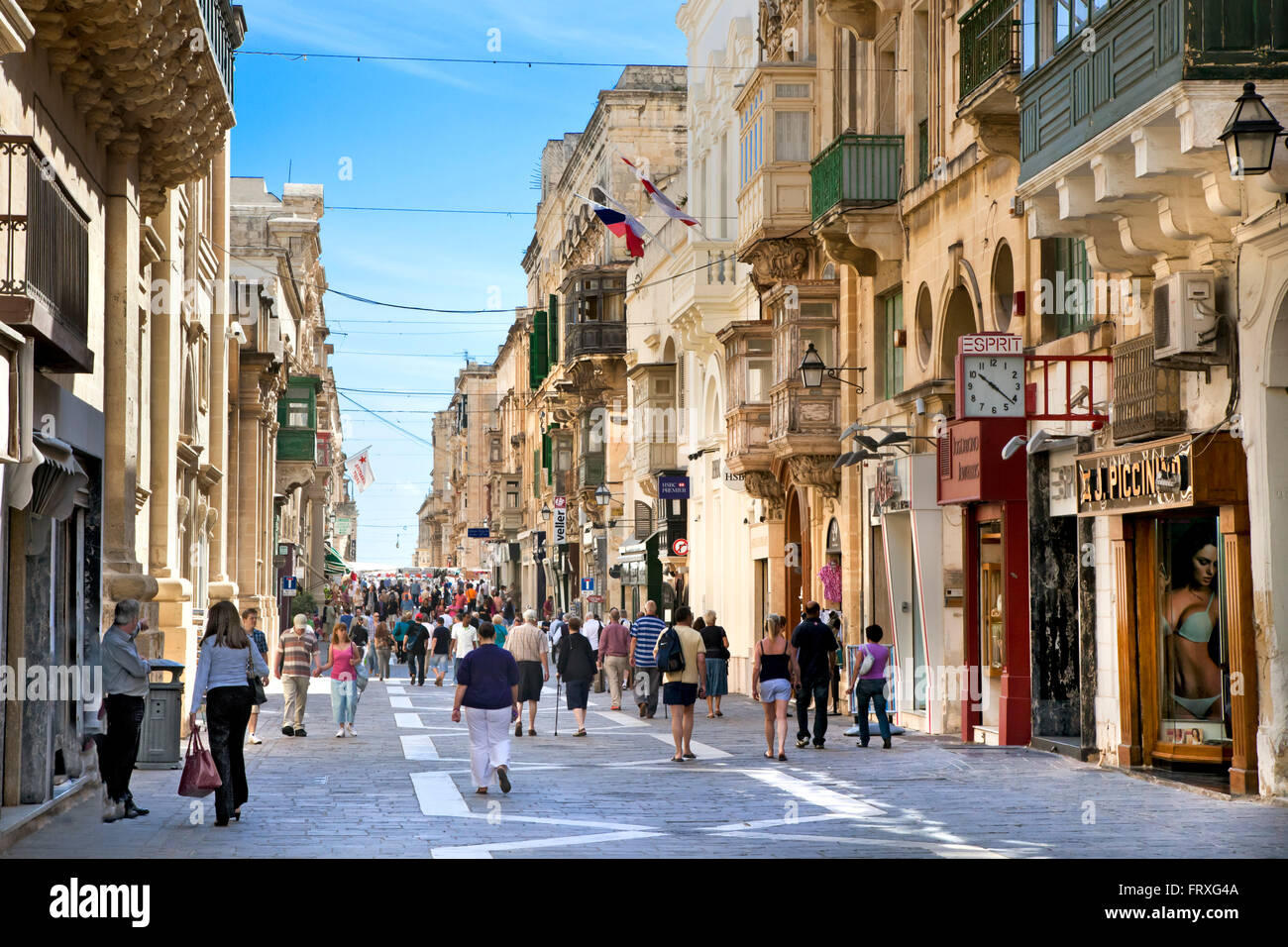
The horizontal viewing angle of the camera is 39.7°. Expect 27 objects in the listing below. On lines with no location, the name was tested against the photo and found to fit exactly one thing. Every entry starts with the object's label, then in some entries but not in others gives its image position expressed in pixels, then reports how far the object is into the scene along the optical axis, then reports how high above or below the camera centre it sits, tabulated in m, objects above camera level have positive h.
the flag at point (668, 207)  32.44 +7.08
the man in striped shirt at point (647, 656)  26.56 -0.95
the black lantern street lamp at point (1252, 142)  12.84 +3.18
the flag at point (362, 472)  77.25 +5.43
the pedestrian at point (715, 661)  26.91 -1.07
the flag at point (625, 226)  36.81 +7.83
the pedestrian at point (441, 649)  39.12 -1.16
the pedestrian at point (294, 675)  23.59 -1.01
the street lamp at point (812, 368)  25.62 +3.19
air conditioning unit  15.67 +2.38
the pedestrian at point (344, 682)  23.30 -1.11
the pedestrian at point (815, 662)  21.36 -0.85
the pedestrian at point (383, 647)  39.59 -1.11
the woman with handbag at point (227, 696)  14.05 -0.76
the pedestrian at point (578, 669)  24.36 -1.02
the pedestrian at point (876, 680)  21.08 -1.07
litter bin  18.14 -1.25
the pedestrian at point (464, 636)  33.22 -0.77
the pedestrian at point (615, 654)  29.70 -1.01
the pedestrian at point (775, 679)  20.31 -1.00
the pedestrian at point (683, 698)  19.80 -1.18
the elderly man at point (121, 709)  14.20 -0.87
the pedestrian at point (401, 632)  43.01 -0.87
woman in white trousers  16.39 -1.02
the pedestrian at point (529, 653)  23.17 -0.76
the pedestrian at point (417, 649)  38.88 -1.14
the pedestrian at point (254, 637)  20.30 -0.51
